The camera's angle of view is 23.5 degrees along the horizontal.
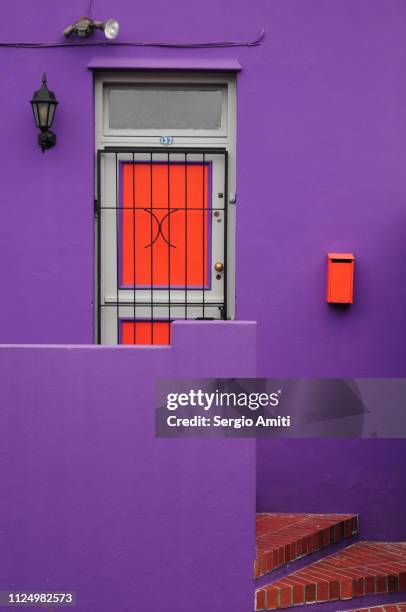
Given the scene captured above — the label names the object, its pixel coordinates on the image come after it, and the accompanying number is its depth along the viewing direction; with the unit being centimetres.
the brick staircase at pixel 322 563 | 559
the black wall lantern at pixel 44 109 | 638
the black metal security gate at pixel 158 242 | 671
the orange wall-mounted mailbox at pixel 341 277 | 644
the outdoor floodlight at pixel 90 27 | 637
